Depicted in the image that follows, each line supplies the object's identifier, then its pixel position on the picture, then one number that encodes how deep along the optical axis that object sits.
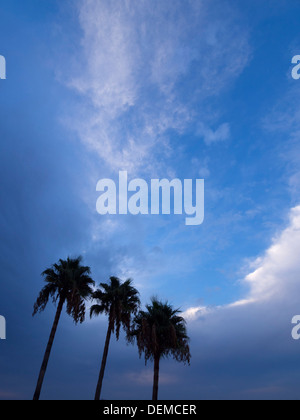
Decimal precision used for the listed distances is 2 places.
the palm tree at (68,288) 28.16
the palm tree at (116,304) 29.94
